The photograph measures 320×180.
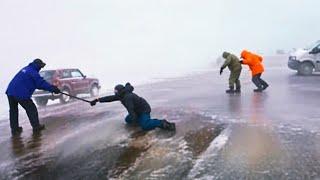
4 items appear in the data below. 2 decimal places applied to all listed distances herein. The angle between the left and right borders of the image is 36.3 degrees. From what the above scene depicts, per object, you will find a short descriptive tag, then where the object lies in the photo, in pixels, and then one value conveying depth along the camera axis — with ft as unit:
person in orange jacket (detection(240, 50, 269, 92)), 56.90
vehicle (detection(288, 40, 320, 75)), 81.61
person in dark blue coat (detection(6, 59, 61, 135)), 34.76
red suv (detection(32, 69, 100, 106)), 65.86
